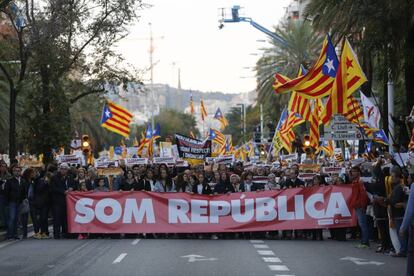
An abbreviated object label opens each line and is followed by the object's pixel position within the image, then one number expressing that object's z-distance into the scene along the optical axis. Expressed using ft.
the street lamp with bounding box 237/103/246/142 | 282.09
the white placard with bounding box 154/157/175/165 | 99.45
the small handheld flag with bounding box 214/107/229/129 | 220.43
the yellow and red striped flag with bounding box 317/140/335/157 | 138.97
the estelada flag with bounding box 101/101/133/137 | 122.62
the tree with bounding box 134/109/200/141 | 480.23
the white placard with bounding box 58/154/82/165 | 94.46
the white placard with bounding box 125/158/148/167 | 101.54
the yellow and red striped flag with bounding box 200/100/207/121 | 242.54
